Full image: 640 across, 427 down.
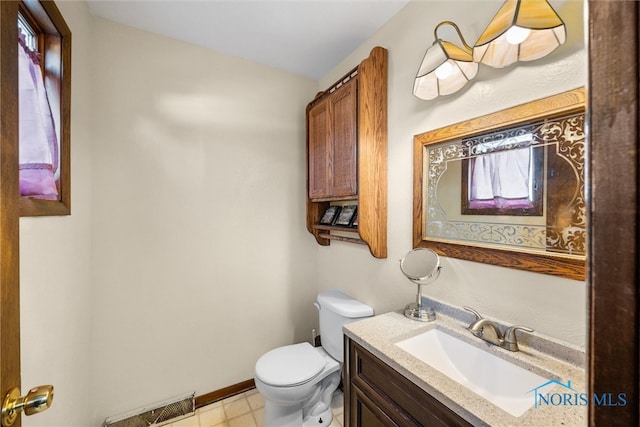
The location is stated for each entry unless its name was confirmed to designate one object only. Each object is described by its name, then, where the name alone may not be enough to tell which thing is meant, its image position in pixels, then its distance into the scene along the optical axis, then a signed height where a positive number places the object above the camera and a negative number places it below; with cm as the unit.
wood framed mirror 85 +10
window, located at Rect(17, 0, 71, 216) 84 +40
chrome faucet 95 -47
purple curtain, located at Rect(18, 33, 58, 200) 81 +26
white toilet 142 -94
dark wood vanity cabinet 80 -68
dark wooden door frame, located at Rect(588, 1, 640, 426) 27 +0
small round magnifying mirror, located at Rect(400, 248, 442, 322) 123 -30
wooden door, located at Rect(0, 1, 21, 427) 46 +1
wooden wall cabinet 150 +41
